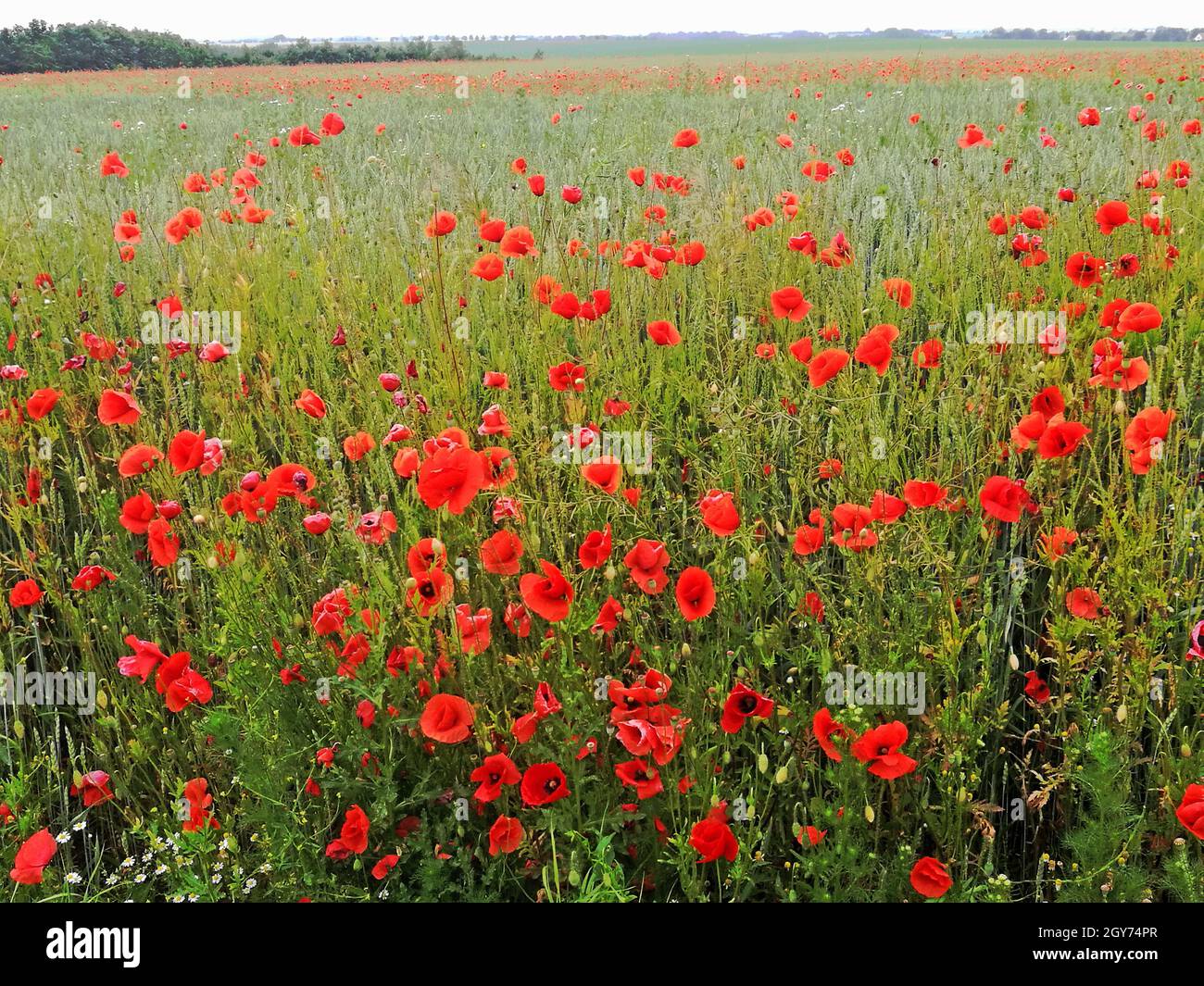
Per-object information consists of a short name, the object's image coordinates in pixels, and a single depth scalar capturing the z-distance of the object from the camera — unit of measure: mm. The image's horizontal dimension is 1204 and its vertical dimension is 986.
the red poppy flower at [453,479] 1489
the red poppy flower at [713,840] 1351
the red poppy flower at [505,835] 1449
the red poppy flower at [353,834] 1503
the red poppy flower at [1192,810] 1304
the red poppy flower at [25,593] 1964
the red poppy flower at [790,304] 2371
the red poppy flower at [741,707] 1476
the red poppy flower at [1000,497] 1649
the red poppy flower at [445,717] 1438
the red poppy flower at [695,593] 1525
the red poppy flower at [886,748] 1387
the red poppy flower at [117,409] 2057
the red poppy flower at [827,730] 1428
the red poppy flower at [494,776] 1452
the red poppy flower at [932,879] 1379
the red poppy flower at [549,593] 1494
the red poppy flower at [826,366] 1858
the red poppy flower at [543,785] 1432
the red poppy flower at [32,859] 1422
